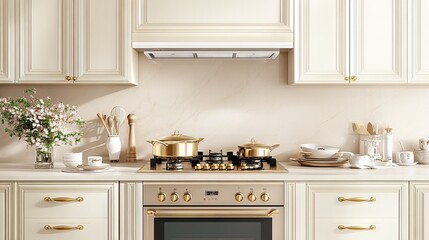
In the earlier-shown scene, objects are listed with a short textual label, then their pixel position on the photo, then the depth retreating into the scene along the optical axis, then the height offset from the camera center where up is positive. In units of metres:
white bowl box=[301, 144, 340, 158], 3.06 -0.21
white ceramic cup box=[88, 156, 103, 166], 2.83 -0.25
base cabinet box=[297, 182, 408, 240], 2.70 -0.49
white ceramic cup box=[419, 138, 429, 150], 3.25 -0.17
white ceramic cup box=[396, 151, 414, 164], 3.18 -0.25
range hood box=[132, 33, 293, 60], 2.96 +0.43
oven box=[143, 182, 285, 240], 2.69 -0.50
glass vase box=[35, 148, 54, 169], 2.99 -0.25
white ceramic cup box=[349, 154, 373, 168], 2.92 -0.25
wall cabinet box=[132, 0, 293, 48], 3.00 +0.56
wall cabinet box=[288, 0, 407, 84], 3.01 +0.45
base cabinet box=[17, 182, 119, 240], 2.70 -0.50
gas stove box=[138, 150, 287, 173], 2.84 -0.27
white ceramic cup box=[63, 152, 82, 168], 2.89 -0.24
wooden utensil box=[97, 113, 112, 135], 3.33 -0.03
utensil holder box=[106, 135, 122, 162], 3.28 -0.19
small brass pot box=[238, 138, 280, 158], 2.99 -0.19
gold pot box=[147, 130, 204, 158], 2.96 -0.17
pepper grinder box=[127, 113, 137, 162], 3.31 -0.15
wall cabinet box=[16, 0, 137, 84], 2.99 +0.45
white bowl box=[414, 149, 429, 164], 3.24 -0.25
